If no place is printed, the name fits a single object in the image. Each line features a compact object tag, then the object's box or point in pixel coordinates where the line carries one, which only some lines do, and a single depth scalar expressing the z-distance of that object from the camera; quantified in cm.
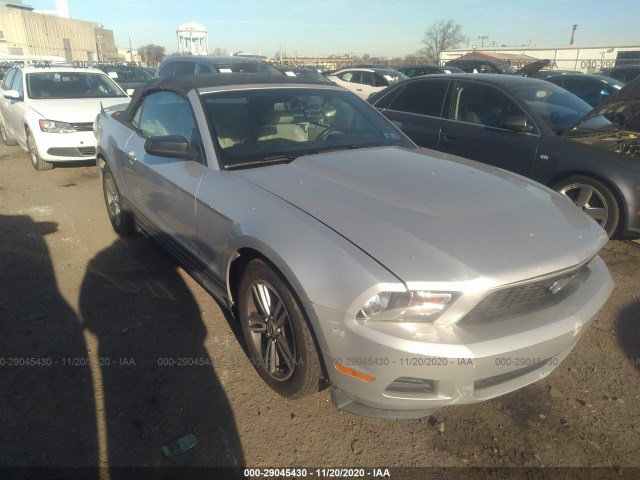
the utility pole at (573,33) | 7474
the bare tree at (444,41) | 6844
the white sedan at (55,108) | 661
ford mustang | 188
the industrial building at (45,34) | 5803
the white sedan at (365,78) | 1425
